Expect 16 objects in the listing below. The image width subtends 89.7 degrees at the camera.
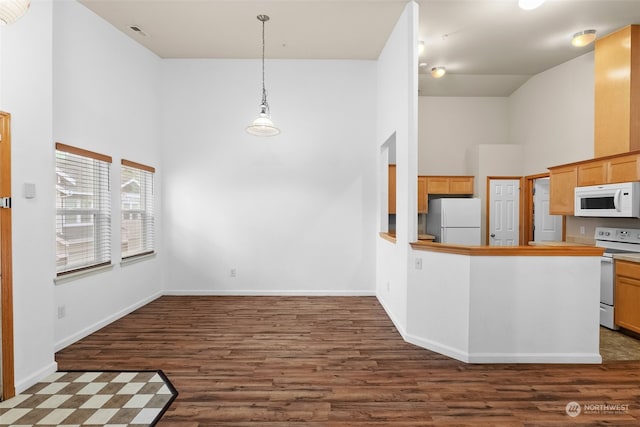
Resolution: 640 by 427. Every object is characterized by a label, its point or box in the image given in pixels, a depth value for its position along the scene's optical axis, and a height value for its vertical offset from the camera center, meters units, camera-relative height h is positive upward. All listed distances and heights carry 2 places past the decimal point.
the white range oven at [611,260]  3.78 -0.58
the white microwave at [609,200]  3.65 +0.13
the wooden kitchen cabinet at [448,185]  6.25 +0.50
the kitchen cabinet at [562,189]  4.62 +0.33
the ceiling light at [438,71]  5.20 +2.26
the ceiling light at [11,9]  1.74 +1.10
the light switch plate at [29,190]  2.54 +0.15
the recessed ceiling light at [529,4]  3.23 +2.10
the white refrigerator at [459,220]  5.95 -0.18
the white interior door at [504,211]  6.21 -0.01
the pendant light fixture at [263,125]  3.78 +1.01
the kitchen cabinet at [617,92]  4.01 +1.55
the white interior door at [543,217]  5.96 -0.12
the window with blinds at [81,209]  3.35 +0.00
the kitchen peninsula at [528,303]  2.92 -0.85
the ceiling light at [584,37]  4.10 +2.23
